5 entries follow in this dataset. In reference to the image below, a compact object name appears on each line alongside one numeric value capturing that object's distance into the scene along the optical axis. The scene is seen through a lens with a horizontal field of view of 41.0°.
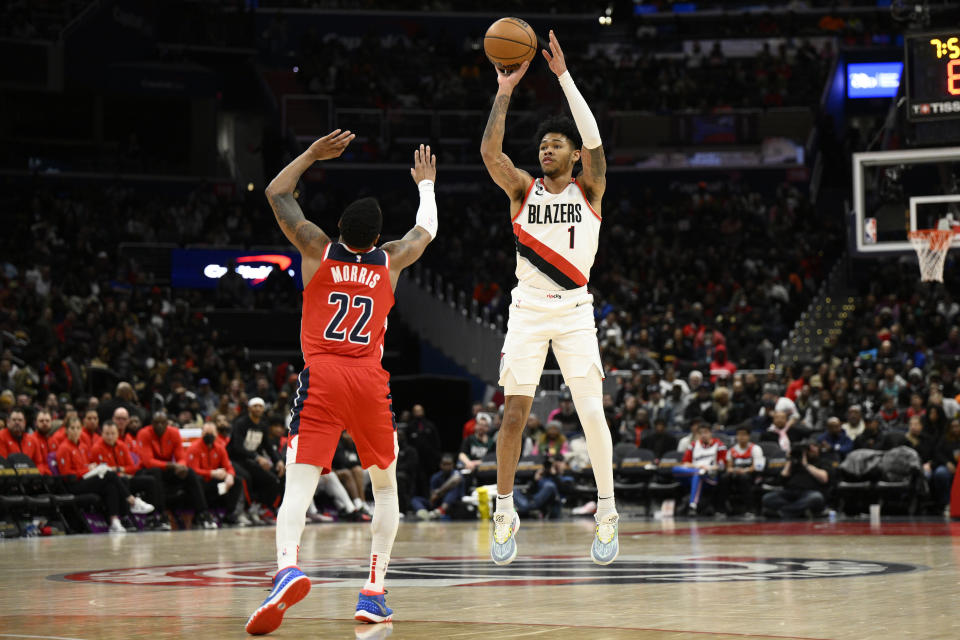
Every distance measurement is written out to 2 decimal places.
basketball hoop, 17.75
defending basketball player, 6.51
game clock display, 15.70
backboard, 17.80
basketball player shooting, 7.97
